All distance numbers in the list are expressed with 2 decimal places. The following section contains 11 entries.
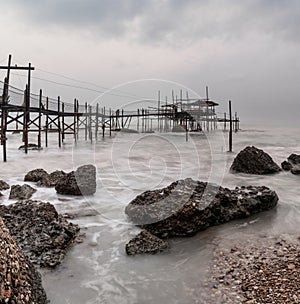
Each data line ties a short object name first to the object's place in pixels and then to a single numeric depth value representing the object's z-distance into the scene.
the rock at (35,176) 8.88
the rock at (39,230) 4.09
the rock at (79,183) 7.45
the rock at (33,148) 19.27
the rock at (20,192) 6.92
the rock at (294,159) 12.38
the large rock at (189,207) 5.17
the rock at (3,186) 7.71
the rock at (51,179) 8.28
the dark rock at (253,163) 11.16
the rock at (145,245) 4.37
